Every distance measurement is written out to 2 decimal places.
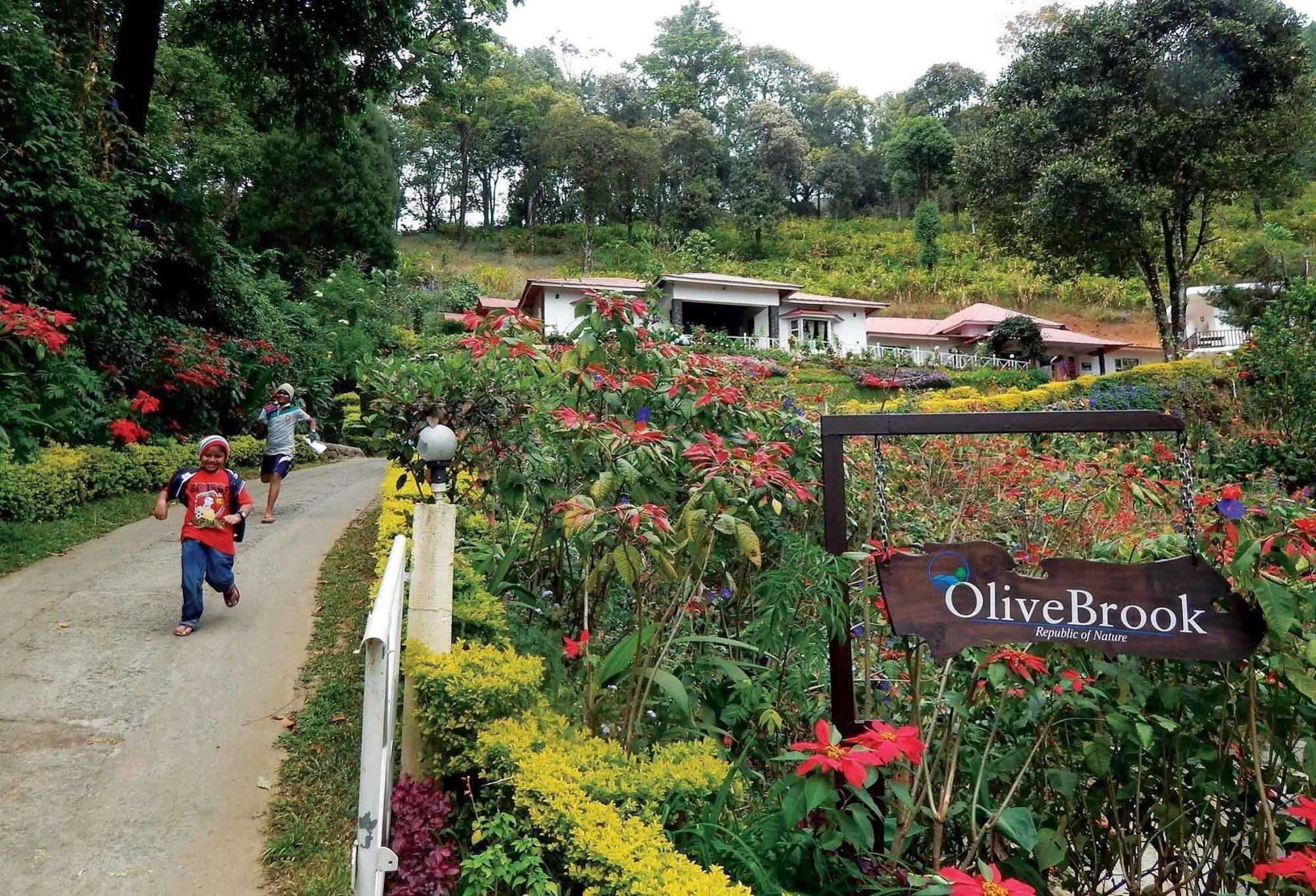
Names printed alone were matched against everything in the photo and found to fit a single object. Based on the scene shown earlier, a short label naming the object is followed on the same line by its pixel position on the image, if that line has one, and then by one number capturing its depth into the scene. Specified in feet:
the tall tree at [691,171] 146.30
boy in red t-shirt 15.25
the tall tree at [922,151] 162.71
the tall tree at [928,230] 146.72
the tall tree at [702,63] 205.05
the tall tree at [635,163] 133.80
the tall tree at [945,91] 193.26
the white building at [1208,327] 82.74
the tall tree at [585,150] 132.36
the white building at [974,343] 105.60
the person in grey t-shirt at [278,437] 25.49
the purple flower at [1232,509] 6.31
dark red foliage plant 7.18
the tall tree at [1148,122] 59.77
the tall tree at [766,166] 154.61
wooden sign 6.12
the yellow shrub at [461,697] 8.59
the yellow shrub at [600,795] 6.27
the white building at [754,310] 98.22
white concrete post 8.94
